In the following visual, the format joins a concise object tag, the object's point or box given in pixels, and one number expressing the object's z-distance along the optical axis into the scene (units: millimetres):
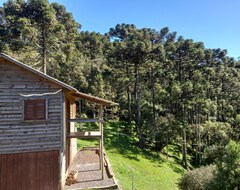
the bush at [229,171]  9792
